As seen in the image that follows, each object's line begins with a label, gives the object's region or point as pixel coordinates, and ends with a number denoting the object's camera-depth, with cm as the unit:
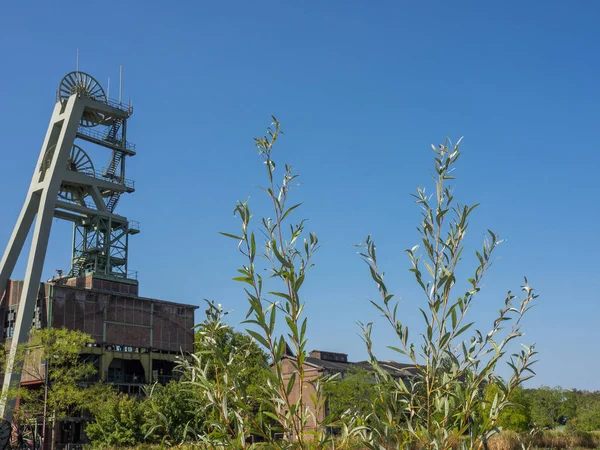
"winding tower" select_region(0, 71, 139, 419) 4400
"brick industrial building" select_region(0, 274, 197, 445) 4325
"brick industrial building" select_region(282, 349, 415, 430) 5303
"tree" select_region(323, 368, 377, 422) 4442
